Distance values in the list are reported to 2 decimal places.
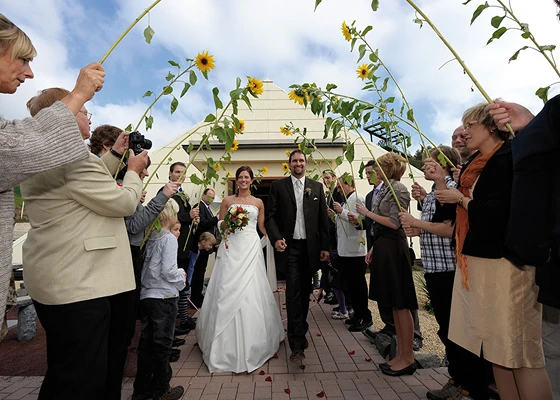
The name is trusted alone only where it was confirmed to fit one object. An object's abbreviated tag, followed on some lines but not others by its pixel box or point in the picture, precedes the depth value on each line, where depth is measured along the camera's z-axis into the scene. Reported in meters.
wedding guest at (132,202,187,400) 2.80
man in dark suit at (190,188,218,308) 5.69
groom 3.88
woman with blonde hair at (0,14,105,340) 1.21
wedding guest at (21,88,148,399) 1.54
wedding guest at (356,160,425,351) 4.11
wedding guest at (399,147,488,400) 2.52
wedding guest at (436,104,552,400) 1.70
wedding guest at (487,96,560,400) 1.29
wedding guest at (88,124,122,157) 2.57
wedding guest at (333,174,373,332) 4.88
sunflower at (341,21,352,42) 2.54
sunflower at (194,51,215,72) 2.45
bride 3.53
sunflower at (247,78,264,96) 2.60
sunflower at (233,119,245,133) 2.65
